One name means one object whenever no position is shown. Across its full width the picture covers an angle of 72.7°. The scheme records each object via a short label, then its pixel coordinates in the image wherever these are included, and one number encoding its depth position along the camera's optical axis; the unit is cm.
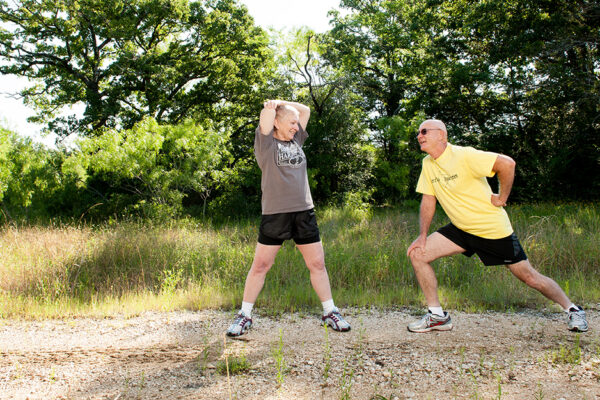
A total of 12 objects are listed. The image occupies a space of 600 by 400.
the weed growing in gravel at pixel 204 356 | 318
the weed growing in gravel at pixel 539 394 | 256
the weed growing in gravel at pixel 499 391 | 250
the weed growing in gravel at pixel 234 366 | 312
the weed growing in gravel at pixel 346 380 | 270
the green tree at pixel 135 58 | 2111
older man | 371
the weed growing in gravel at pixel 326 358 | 299
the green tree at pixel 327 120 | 1914
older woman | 383
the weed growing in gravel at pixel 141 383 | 282
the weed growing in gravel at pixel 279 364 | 289
